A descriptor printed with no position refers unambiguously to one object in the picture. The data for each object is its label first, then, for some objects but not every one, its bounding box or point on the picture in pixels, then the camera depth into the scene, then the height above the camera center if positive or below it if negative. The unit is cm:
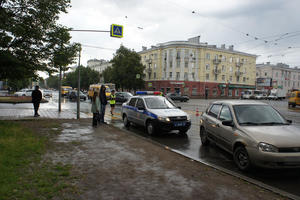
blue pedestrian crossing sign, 1366 +360
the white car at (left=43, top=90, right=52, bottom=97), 4478 -107
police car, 876 -98
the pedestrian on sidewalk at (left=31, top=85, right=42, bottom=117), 1409 -57
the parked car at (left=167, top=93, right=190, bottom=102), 3955 -100
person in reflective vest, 1613 -75
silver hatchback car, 452 -93
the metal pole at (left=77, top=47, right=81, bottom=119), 1354 -94
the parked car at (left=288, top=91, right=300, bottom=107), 2975 -63
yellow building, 5622 +621
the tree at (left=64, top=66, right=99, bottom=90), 8784 +477
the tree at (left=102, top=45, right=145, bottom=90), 5472 +516
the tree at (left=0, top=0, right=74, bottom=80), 925 +224
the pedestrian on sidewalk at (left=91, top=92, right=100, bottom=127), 1100 -86
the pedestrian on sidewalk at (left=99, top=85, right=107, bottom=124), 1229 -68
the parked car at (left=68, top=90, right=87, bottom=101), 3756 -118
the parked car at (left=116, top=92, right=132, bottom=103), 2873 -80
